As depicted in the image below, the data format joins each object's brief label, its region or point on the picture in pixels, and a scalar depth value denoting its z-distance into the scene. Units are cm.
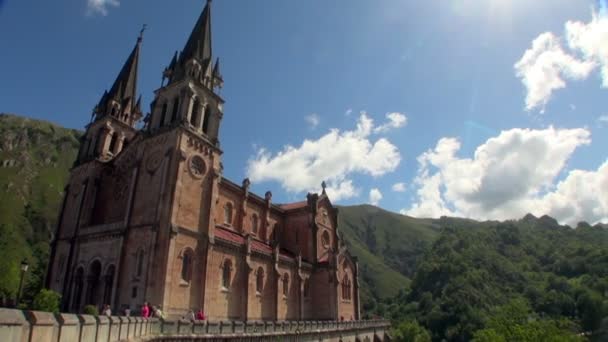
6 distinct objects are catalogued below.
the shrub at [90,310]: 2161
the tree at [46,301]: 2505
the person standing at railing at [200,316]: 2480
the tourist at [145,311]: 2158
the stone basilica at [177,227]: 2730
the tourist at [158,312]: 2345
